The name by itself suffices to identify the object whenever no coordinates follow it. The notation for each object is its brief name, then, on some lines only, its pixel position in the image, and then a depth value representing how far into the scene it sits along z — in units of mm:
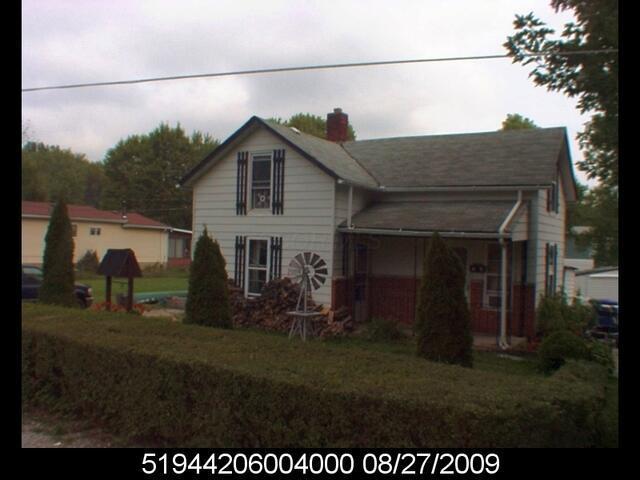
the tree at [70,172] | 60222
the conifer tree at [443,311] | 7191
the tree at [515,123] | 39500
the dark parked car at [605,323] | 14625
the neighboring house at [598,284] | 21094
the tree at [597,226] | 10621
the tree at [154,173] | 50438
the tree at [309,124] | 45719
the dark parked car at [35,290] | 16844
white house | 14016
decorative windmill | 13695
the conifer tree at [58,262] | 11984
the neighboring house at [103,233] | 30094
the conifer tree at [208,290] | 9414
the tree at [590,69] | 5895
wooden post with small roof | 11086
